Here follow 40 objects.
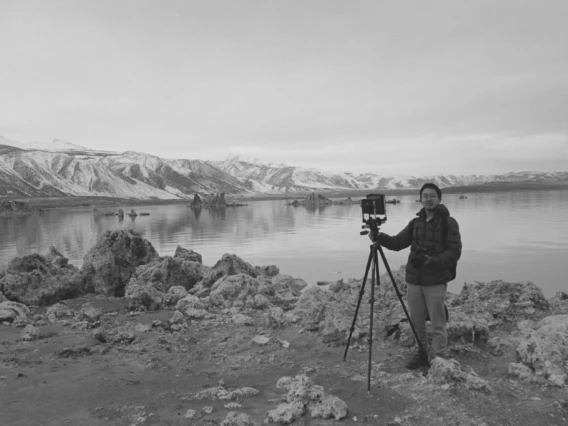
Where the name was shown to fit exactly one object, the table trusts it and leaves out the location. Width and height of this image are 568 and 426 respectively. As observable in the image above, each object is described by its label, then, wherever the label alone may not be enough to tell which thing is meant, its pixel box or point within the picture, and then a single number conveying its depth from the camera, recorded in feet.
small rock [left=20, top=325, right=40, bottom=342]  23.48
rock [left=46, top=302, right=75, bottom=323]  29.07
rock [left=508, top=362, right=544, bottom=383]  15.43
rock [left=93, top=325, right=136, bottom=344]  23.49
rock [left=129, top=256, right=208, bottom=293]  40.81
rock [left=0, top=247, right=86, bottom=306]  36.04
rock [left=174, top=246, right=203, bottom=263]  55.52
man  16.52
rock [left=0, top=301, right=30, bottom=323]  27.89
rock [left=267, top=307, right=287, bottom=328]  25.38
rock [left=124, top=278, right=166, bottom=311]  32.31
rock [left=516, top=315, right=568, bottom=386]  15.35
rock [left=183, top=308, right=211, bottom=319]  28.22
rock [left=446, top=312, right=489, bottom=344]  19.25
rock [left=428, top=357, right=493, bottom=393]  14.87
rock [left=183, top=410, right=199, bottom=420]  14.08
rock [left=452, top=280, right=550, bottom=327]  24.36
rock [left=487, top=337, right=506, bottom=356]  18.65
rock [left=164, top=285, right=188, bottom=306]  33.39
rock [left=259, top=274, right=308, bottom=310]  33.91
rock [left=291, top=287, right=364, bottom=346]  22.08
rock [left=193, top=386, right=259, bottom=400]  15.78
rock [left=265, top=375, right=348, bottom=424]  13.78
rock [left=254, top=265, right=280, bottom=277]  53.26
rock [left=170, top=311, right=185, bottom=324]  26.89
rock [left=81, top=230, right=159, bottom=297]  42.68
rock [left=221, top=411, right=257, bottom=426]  13.37
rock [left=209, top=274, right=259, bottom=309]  31.76
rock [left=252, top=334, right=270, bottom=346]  22.39
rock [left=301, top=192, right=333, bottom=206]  340.51
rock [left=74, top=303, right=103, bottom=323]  28.25
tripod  17.17
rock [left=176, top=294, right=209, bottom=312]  30.30
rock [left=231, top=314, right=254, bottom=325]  26.32
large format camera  17.20
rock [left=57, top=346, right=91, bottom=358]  20.98
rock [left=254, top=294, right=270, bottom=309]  31.22
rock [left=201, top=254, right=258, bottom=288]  41.70
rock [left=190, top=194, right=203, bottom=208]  345.62
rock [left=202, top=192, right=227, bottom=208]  345.10
